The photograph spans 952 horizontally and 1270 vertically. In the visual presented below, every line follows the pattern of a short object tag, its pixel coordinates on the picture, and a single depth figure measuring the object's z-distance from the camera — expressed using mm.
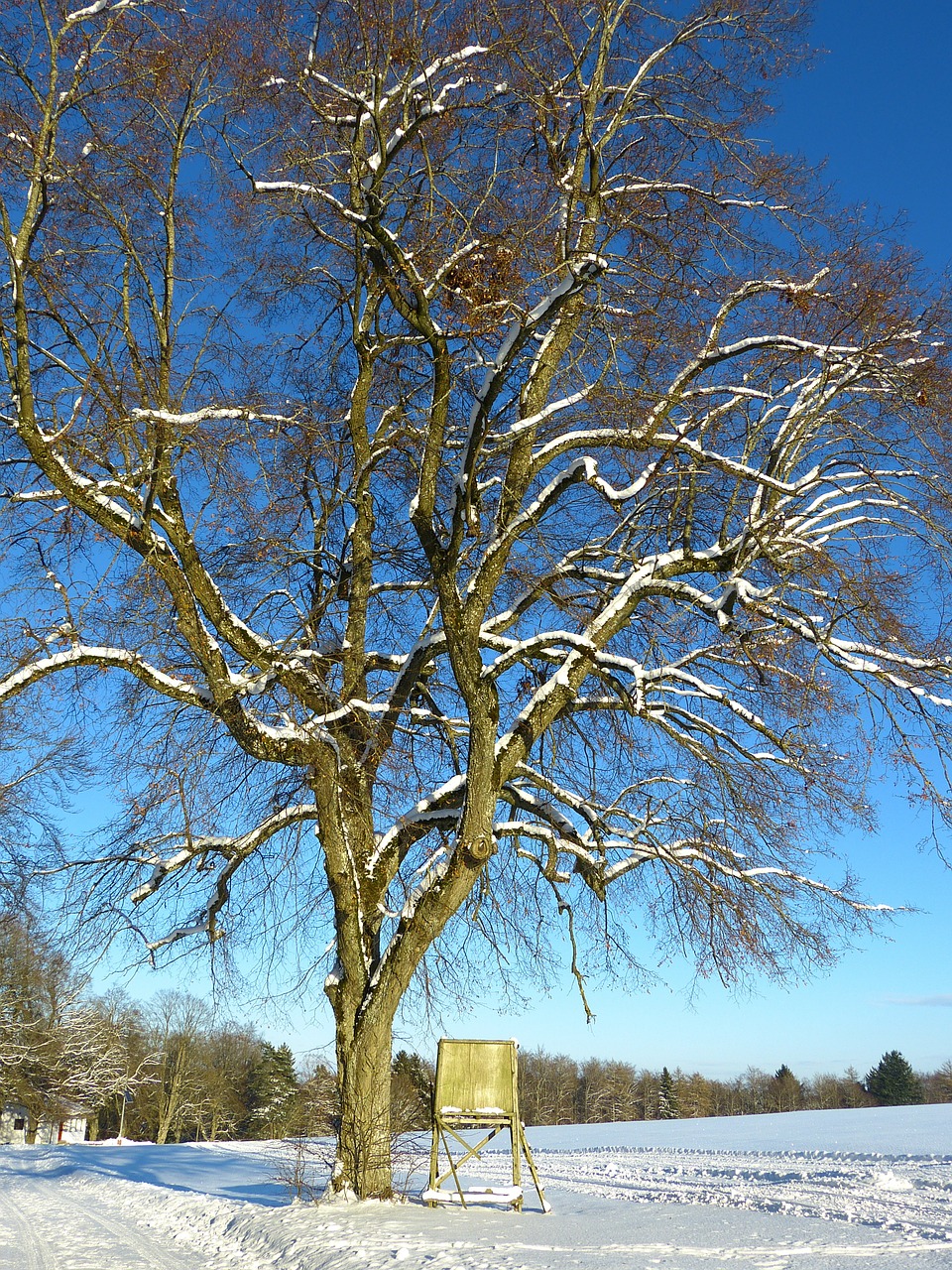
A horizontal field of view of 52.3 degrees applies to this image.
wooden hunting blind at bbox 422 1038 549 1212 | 8781
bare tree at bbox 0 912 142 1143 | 24672
